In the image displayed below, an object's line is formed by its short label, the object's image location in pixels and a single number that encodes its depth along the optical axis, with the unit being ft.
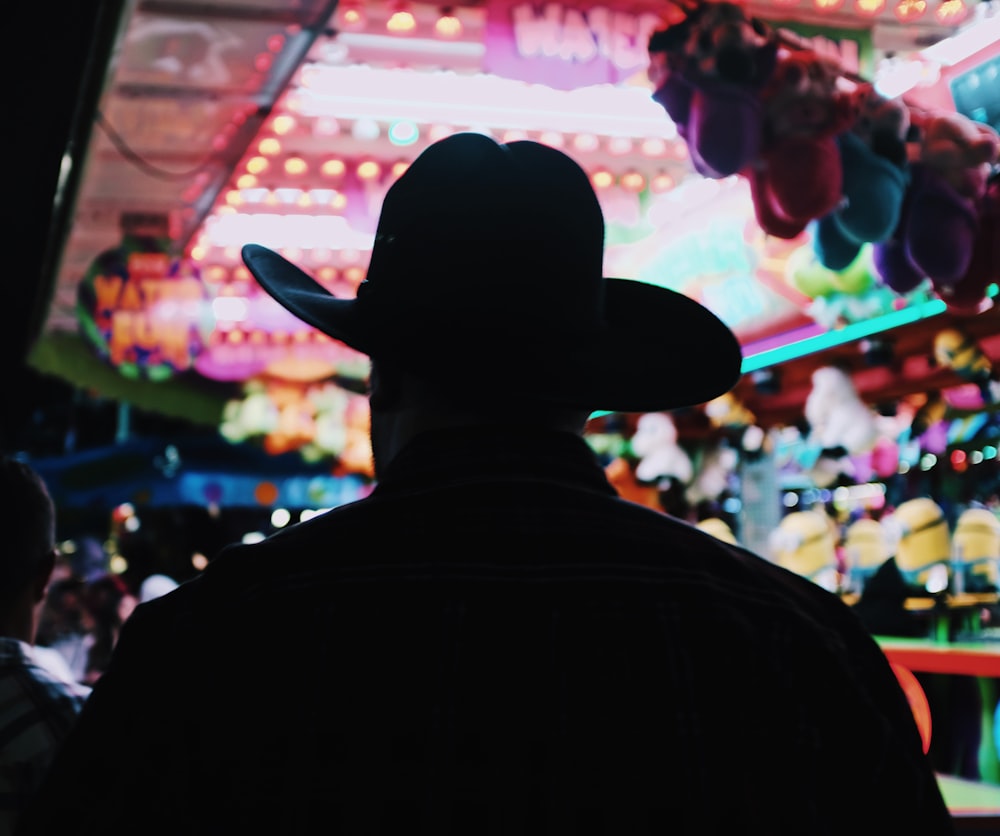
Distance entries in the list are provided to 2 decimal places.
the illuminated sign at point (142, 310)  23.20
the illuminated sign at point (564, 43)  14.17
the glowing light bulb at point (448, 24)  16.93
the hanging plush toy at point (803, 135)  12.13
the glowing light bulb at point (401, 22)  17.04
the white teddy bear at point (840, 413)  21.30
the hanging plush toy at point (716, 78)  11.75
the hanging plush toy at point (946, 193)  13.12
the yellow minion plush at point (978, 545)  20.17
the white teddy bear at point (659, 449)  26.58
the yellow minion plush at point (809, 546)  22.62
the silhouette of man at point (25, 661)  6.84
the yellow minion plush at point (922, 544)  20.94
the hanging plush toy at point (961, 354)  18.30
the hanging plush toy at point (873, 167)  12.72
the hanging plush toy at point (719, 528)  24.72
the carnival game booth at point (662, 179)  12.64
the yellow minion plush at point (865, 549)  22.99
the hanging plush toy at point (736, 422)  24.84
